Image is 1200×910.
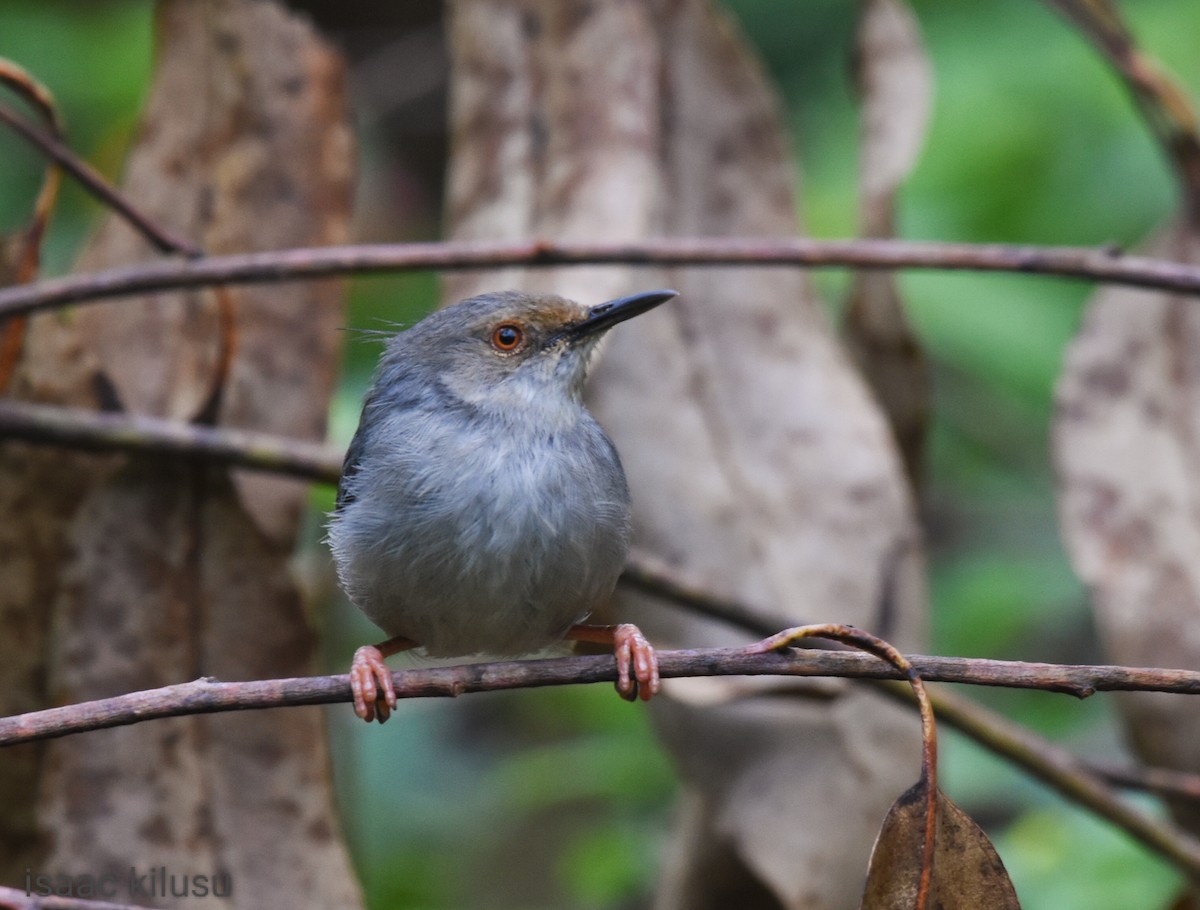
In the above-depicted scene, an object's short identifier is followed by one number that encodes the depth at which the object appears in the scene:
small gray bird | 6.01
